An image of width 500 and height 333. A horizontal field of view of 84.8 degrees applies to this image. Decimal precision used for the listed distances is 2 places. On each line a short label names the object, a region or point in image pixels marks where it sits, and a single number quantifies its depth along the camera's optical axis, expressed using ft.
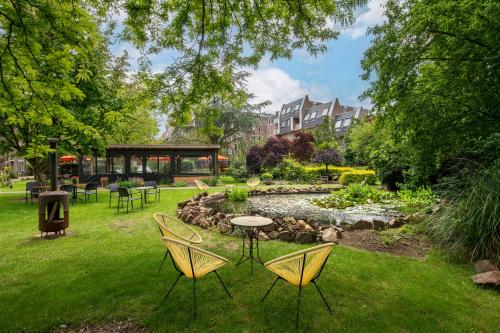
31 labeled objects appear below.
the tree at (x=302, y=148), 71.51
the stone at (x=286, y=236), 16.43
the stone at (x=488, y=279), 10.40
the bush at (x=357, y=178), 53.11
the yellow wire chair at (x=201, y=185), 34.07
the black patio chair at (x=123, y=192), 26.76
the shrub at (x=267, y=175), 63.72
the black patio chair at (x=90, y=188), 32.58
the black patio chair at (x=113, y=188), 31.32
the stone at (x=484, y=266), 11.39
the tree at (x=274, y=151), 70.18
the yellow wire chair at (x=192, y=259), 8.40
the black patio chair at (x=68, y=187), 32.32
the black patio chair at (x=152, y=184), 35.32
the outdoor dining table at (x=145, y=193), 29.95
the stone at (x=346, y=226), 18.62
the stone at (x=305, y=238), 16.03
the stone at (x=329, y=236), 15.99
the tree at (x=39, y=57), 9.92
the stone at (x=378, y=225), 18.43
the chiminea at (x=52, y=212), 17.46
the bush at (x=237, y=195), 36.19
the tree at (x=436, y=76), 12.25
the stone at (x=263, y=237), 16.68
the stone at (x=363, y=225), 18.60
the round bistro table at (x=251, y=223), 12.00
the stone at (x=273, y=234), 16.84
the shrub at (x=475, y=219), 12.39
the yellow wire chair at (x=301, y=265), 7.97
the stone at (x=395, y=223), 18.83
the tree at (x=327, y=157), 59.98
